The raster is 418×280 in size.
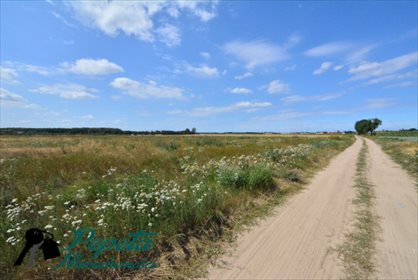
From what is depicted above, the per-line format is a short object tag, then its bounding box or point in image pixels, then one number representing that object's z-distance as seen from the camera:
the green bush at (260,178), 7.24
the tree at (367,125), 128.38
